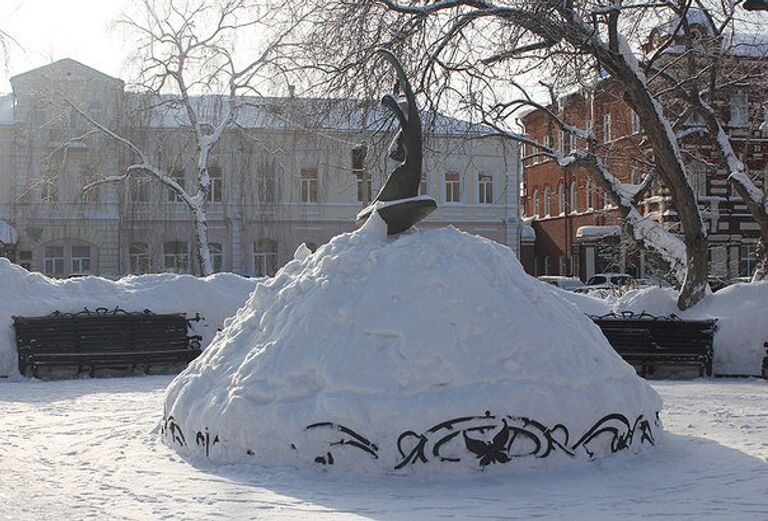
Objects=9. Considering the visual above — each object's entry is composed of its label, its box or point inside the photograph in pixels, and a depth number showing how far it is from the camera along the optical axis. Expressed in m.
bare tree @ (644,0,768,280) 16.62
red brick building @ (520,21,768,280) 21.39
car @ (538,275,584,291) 33.12
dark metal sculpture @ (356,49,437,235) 7.80
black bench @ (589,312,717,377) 13.58
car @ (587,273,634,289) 30.69
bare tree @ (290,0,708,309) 14.09
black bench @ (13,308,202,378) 13.53
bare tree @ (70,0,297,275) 28.08
